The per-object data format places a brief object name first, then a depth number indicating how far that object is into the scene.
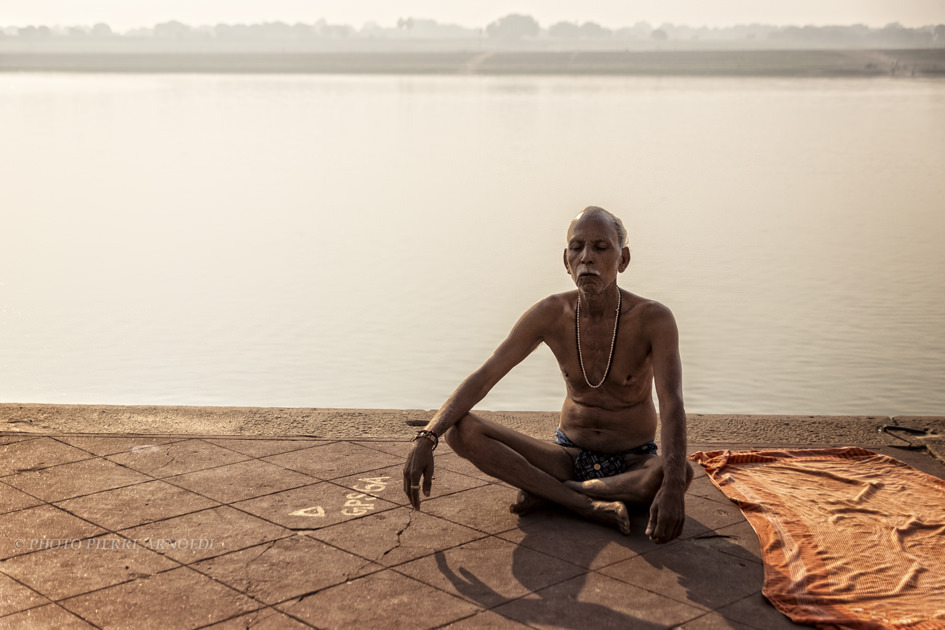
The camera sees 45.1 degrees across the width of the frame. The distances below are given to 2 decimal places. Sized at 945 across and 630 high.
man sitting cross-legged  4.52
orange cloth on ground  3.83
